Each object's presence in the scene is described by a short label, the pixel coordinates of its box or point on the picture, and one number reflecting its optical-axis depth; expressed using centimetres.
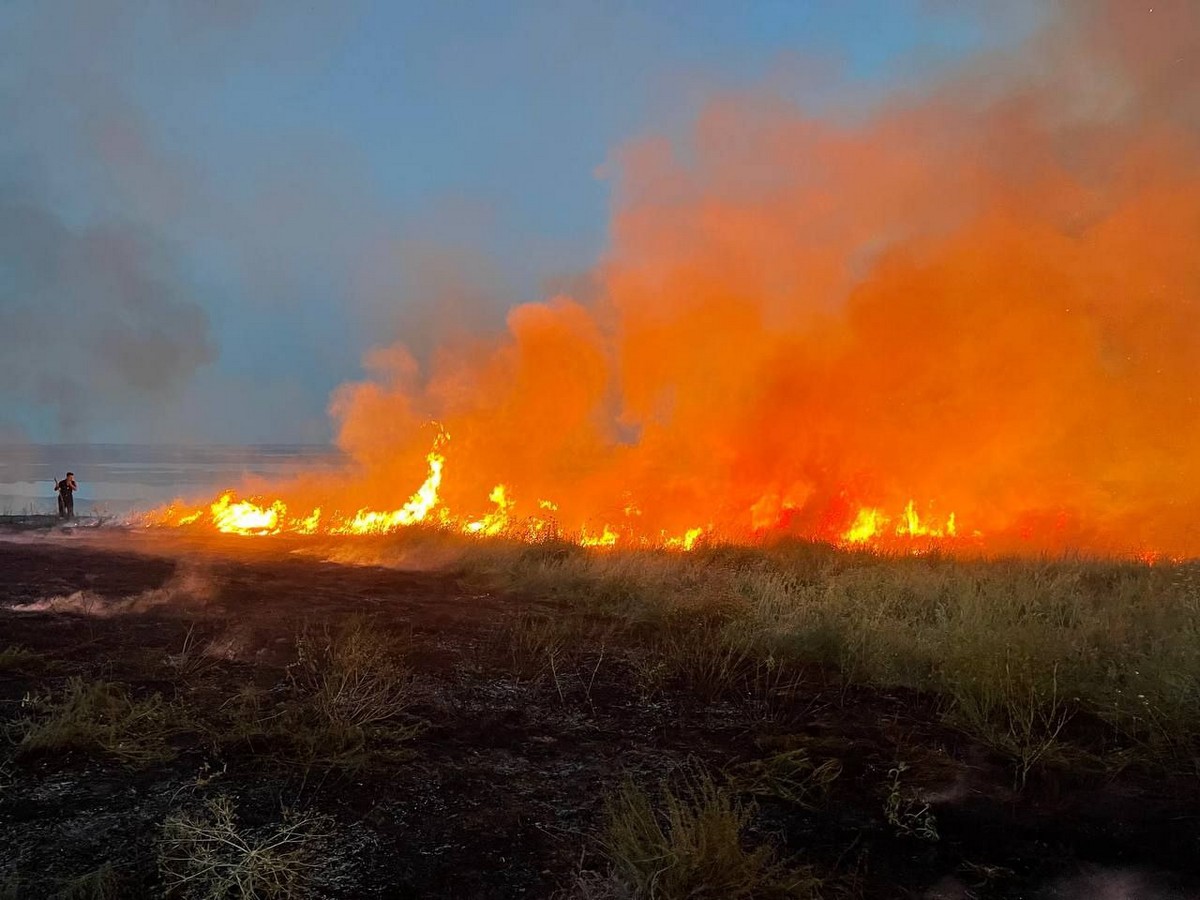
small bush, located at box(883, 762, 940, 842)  392
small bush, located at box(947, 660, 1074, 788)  476
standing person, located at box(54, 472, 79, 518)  2458
